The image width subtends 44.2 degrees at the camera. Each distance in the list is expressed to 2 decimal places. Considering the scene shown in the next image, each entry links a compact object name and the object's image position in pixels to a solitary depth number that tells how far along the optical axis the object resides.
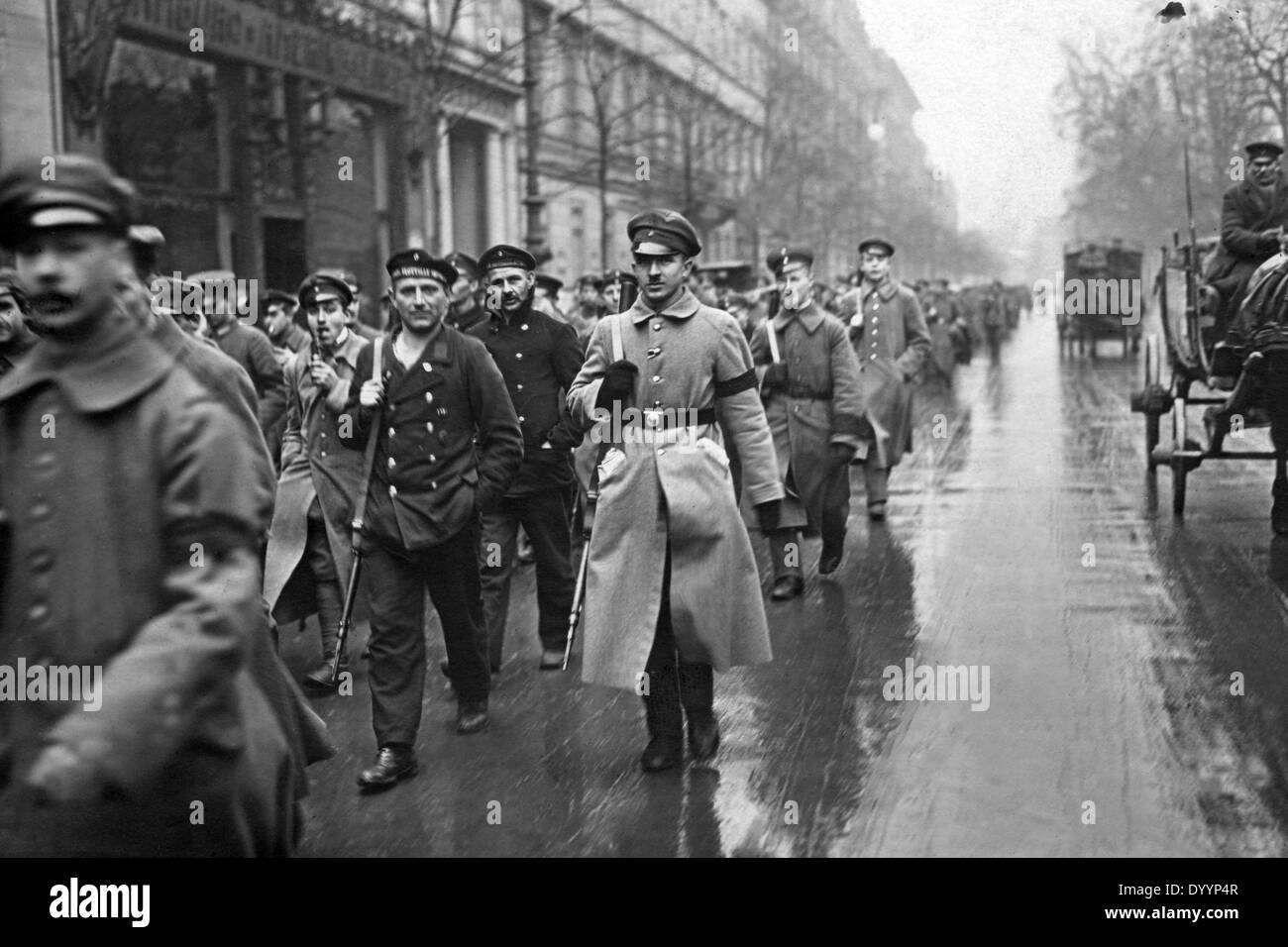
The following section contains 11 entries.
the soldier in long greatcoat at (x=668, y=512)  5.74
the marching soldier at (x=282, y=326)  9.05
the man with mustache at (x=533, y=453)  7.52
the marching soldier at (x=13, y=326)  7.63
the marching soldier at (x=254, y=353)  8.84
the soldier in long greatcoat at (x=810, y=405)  9.24
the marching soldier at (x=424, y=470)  5.89
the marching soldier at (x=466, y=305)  9.70
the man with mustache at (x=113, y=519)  2.90
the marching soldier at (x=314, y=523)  7.67
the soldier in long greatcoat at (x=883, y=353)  11.63
